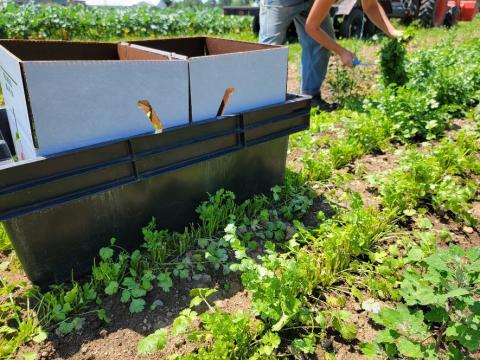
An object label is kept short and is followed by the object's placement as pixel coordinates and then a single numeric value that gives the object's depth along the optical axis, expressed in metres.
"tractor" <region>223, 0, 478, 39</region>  8.98
